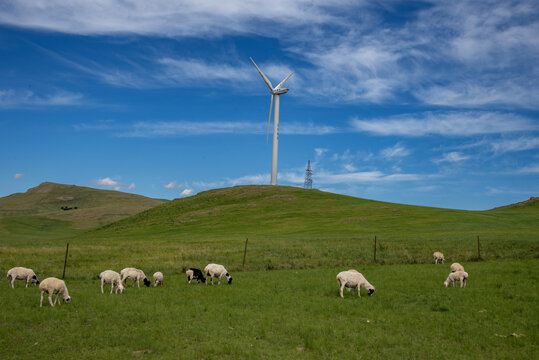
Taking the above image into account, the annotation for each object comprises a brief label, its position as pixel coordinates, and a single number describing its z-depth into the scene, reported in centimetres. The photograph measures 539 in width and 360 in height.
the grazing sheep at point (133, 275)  2153
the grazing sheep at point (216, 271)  2261
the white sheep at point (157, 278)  2196
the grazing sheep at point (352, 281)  1889
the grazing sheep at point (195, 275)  2294
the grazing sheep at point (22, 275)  2092
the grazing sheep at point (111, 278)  1970
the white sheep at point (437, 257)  2998
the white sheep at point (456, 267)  2262
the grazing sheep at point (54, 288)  1642
